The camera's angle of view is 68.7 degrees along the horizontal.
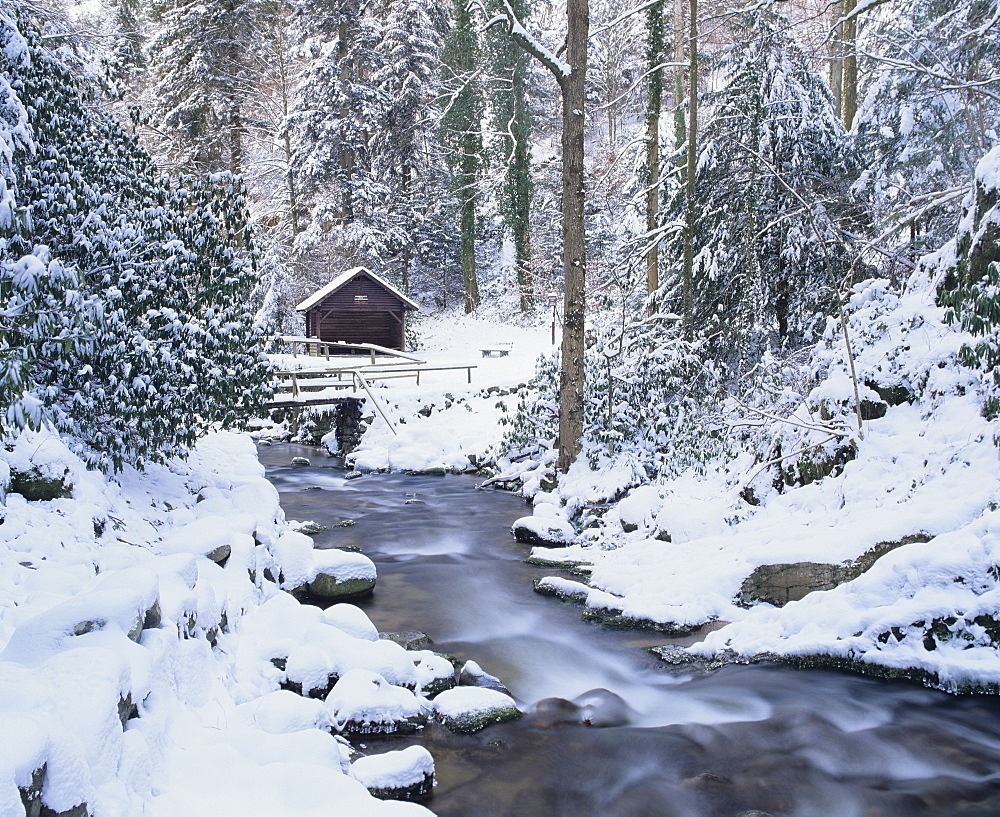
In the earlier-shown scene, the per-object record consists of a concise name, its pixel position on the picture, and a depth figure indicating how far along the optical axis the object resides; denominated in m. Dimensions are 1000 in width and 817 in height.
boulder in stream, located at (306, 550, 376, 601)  8.85
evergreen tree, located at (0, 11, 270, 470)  7.95
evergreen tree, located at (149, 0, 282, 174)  29.36
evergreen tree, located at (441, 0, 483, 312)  33.12
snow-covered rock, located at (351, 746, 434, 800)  4.91
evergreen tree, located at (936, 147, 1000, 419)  6.61
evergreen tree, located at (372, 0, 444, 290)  35.66
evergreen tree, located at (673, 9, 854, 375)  13.73
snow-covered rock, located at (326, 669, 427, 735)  5.76
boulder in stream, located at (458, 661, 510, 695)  6.73
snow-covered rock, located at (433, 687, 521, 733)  5.98
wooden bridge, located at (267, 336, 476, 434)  20.44
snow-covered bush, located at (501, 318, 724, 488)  12.84
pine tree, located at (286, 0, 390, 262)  33.47
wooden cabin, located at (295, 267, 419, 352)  31.28
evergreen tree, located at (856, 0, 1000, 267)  12.29
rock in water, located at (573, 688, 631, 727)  6.31
